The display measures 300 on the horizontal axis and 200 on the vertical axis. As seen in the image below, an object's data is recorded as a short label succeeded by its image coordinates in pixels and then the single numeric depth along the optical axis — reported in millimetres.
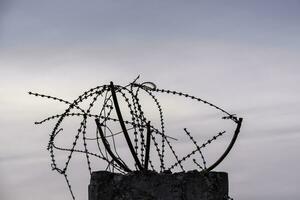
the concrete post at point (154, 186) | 4656
